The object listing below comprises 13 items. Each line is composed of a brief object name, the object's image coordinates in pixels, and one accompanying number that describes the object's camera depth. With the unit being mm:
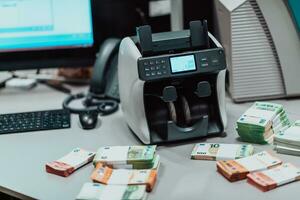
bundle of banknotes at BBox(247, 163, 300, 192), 1062
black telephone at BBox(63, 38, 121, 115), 1614
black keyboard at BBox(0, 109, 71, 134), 1432
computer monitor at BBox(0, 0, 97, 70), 1621
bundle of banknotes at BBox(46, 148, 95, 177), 1164
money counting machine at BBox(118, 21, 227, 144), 1246
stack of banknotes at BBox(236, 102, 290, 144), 1252
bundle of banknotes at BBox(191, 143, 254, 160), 1193
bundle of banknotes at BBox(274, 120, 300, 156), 1200
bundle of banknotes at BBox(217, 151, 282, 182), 1102
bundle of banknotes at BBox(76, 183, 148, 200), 1031
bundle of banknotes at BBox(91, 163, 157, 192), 1076
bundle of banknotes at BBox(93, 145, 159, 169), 1146
